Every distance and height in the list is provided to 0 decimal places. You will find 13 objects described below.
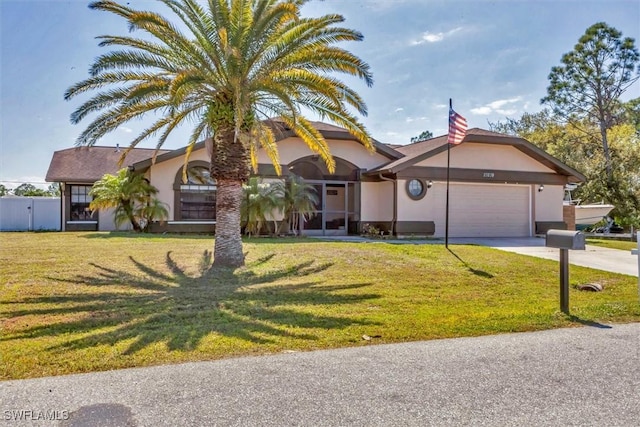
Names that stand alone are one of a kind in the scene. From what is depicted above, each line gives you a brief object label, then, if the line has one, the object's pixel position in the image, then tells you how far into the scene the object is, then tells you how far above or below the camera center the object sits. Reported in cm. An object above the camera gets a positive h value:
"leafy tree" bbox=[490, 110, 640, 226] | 2647 +385
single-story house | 1809 +138
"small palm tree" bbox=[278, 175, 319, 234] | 1664 +66
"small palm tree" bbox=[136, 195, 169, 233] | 1730 +21
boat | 2185 +24
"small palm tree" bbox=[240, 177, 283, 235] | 1584 +57
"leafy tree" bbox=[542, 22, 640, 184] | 2972 +973
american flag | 1409 +284
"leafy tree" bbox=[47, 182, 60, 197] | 3795 +221
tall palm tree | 939 +332
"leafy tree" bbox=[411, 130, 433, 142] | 6219 +1151
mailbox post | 644 -47
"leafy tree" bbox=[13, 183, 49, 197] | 3638 +205
